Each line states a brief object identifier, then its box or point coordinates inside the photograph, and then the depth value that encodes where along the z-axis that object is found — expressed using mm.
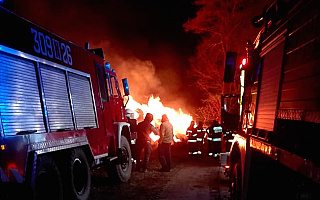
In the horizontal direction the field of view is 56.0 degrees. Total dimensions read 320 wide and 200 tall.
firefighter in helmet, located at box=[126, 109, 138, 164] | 10538
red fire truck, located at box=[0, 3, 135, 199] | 3902
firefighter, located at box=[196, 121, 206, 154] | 14246
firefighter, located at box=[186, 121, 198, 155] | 13789
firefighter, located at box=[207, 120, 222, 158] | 11164
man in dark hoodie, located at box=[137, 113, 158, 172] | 10302
